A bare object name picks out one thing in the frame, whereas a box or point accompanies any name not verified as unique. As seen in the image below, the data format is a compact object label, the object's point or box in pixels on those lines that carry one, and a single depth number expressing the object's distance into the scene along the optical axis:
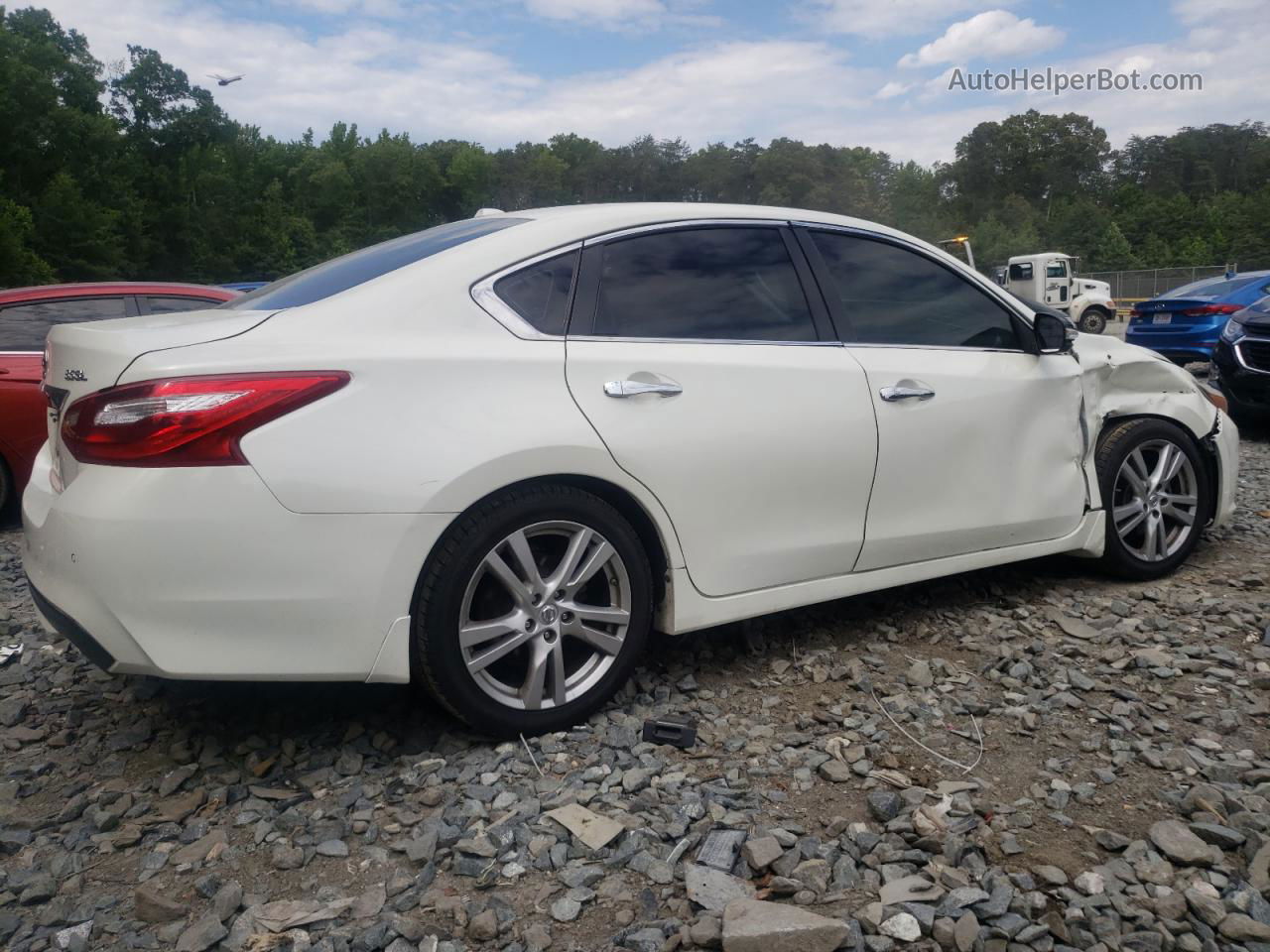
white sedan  2.64
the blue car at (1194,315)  13.08
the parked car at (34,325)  6.39
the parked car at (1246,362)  8.77
